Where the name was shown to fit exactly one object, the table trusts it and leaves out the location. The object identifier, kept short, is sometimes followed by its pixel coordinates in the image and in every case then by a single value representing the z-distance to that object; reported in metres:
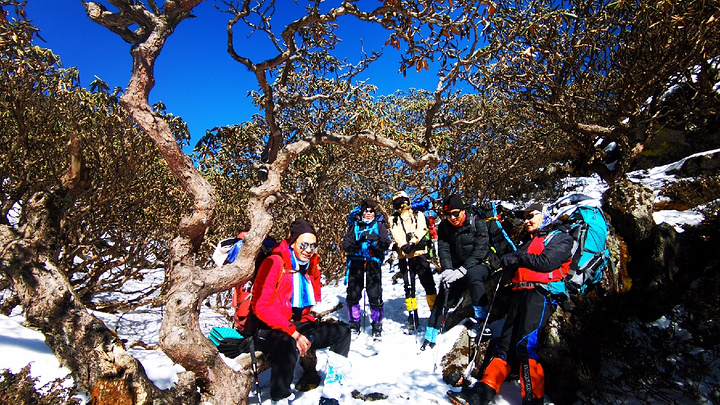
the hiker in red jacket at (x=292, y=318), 3.28
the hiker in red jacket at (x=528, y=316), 3.47
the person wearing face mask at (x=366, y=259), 5.69
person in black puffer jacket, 4.95
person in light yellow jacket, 5.89
